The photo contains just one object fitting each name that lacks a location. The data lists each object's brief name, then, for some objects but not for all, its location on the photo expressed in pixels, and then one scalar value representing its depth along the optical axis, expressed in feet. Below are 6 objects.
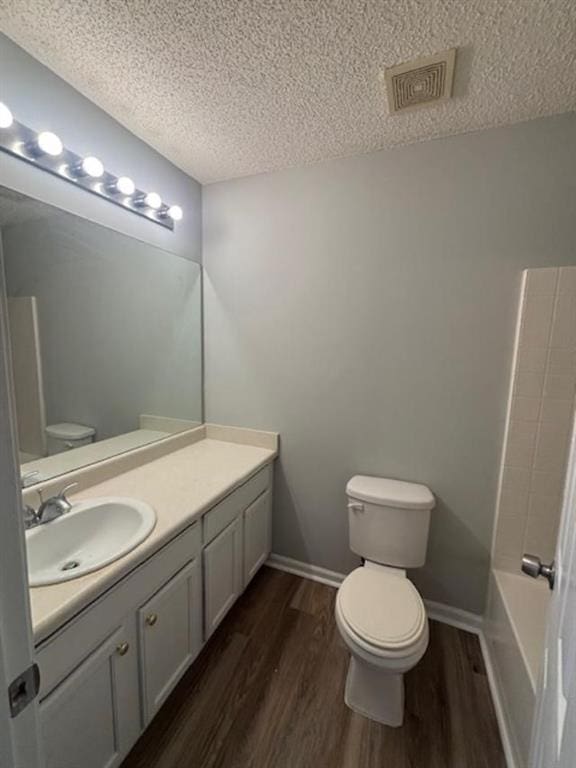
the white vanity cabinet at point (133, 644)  2.74
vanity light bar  3.69
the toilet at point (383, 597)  3.84
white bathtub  3.57
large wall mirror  4.04
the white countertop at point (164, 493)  2.70
